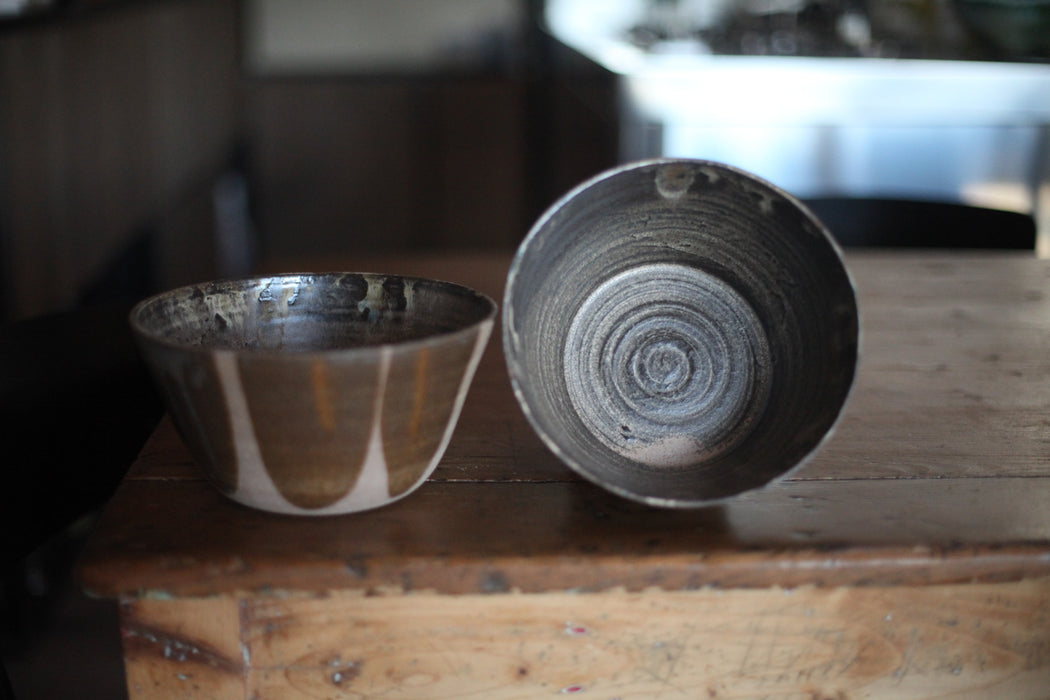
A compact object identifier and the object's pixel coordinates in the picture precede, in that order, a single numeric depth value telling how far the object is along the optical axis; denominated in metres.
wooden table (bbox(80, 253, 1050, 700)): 0.47
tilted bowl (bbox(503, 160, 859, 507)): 0.52
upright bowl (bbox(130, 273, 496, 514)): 0.44
